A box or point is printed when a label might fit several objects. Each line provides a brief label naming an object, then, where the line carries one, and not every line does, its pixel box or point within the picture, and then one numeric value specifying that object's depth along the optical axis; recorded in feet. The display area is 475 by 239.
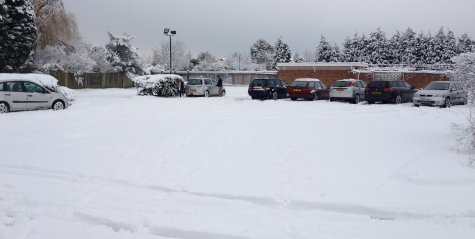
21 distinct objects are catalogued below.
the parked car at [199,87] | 93.97
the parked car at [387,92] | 74.74
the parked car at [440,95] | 67.97
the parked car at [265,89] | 85.61
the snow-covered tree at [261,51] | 302.88
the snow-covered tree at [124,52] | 157.28
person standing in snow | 98.09
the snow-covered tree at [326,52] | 217.97
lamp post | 117.08
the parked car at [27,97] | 55.47
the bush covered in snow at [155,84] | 92.68
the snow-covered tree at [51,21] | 116.78
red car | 81.66
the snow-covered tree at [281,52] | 247.29
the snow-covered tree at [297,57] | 270.48
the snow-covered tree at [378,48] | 204.30
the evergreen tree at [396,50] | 202.53
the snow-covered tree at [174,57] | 239.91
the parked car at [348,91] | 78.02
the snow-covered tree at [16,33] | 92.48
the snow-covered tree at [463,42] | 194.30
